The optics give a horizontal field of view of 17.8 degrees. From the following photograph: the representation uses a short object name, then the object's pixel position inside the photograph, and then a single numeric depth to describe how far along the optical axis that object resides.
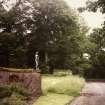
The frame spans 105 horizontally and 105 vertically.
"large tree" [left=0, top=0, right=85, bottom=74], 61.72
